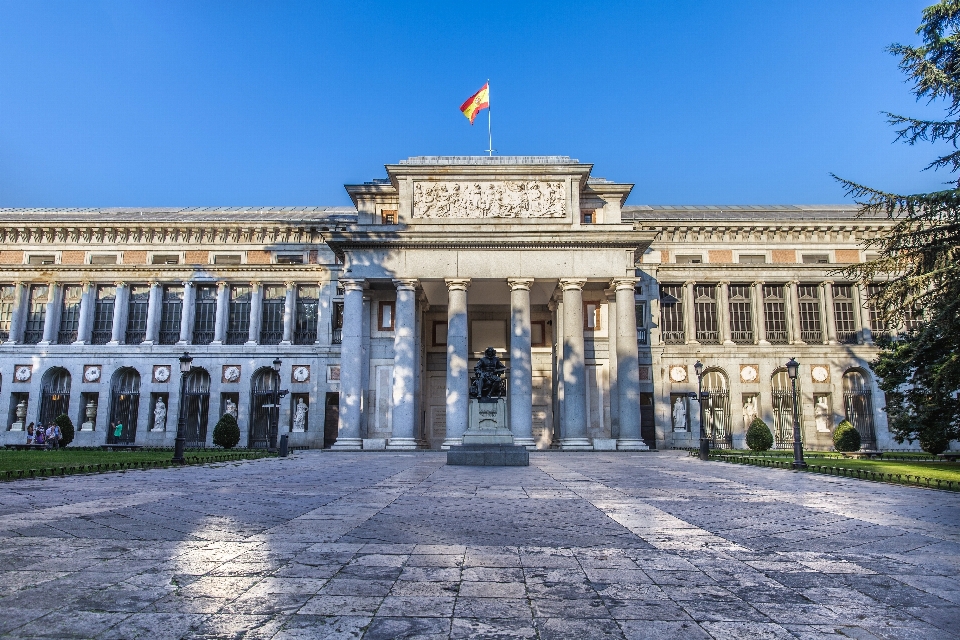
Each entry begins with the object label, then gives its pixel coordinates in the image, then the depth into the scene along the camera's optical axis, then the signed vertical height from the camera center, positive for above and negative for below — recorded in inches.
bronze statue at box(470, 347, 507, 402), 923.4 +46.2
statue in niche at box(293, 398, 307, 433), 1667.1 -22.0
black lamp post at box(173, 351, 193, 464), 837.8 -39.8
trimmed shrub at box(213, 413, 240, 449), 1421.0 -50.8
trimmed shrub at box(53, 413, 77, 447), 1496.1 -39.4
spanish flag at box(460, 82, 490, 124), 1465.3 +694.8
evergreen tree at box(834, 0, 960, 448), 687.7 +196.2
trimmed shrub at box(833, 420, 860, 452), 1298.7 -53.9
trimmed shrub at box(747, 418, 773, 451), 1330.0 -50.0
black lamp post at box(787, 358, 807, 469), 796.5 -32.9
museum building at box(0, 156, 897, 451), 1630.2 +225.6
